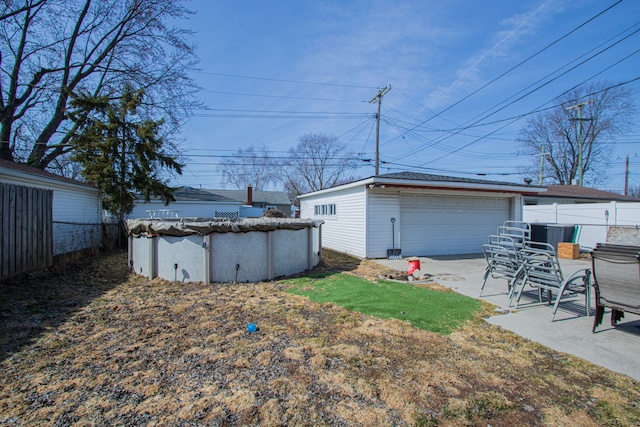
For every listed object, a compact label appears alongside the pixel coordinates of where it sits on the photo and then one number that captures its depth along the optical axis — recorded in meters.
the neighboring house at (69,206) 8.61
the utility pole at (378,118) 18.05
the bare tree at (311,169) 36.72
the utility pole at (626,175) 29.36
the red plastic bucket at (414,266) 6.79
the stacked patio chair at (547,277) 3.96
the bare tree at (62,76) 14.85
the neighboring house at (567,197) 17.73
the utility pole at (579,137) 21.24
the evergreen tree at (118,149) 12.38
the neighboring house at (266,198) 34.10
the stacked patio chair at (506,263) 4.77
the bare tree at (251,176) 40.12
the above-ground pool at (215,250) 6.13
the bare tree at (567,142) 24.84
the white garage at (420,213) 10.09
